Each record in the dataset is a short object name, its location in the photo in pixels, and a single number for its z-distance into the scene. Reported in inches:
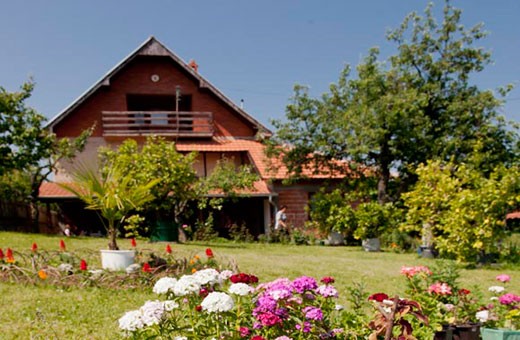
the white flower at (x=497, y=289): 163.6
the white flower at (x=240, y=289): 116.0
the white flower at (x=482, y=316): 139.6
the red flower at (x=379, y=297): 118.9
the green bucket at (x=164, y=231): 645.9
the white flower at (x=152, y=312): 106.4
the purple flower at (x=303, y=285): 122.9
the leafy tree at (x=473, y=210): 450.6
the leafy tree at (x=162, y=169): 589.9
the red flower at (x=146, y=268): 271.3
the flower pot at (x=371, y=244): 645.3
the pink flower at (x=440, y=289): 149.9
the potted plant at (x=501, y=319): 133.0
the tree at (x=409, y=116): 714.2
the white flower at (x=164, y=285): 119.6
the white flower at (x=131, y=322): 104.5
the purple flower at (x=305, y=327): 116.6
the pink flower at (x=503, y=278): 191.3
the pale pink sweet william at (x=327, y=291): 125.6
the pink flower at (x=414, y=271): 173.5
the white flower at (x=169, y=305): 111.2
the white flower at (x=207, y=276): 124.7
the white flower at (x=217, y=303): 105.7
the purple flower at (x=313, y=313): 114.0
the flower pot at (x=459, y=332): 130.4
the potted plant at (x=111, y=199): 294.8
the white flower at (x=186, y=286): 118.0
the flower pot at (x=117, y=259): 293.3
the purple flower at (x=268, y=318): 107.6
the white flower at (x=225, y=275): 138.2
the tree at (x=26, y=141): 703.7
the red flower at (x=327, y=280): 138.6
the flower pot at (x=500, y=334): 132.0
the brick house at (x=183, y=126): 824.9
